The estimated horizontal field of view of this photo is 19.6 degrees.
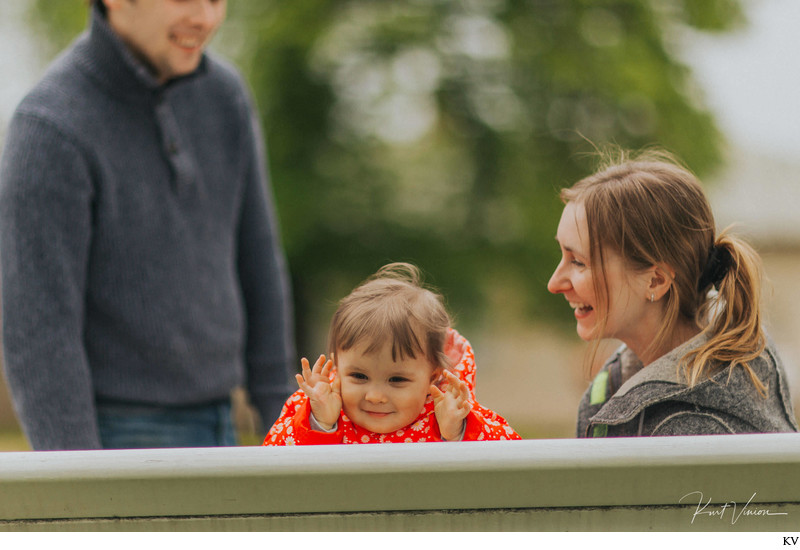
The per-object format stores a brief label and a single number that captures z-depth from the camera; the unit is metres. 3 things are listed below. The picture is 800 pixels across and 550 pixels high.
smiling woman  2.65
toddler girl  2.67
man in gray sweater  2.85
